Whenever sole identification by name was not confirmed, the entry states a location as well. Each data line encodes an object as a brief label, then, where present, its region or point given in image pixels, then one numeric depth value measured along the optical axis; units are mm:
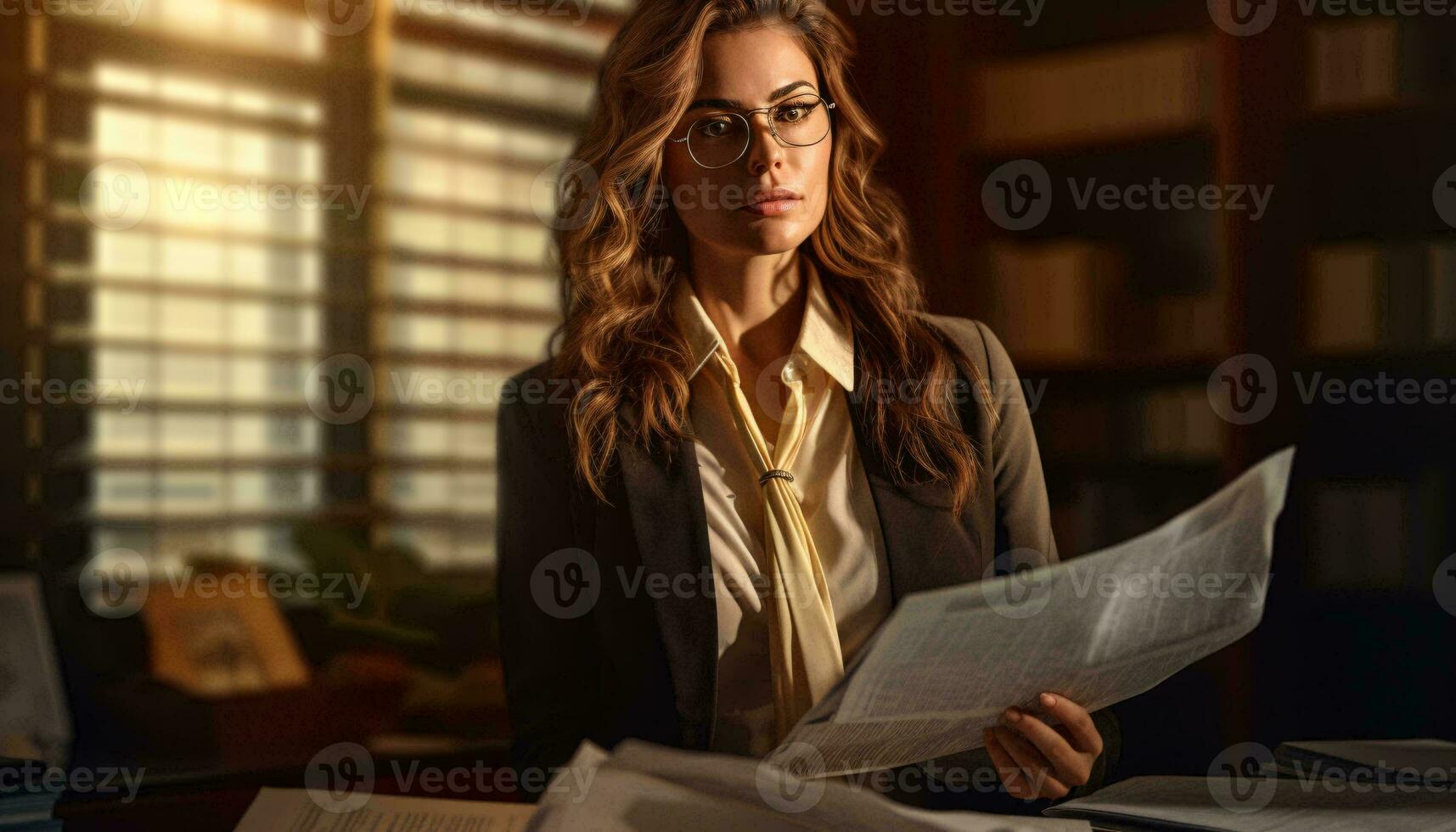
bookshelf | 2281
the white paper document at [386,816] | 768
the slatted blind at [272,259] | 2098
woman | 1118
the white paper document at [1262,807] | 685
